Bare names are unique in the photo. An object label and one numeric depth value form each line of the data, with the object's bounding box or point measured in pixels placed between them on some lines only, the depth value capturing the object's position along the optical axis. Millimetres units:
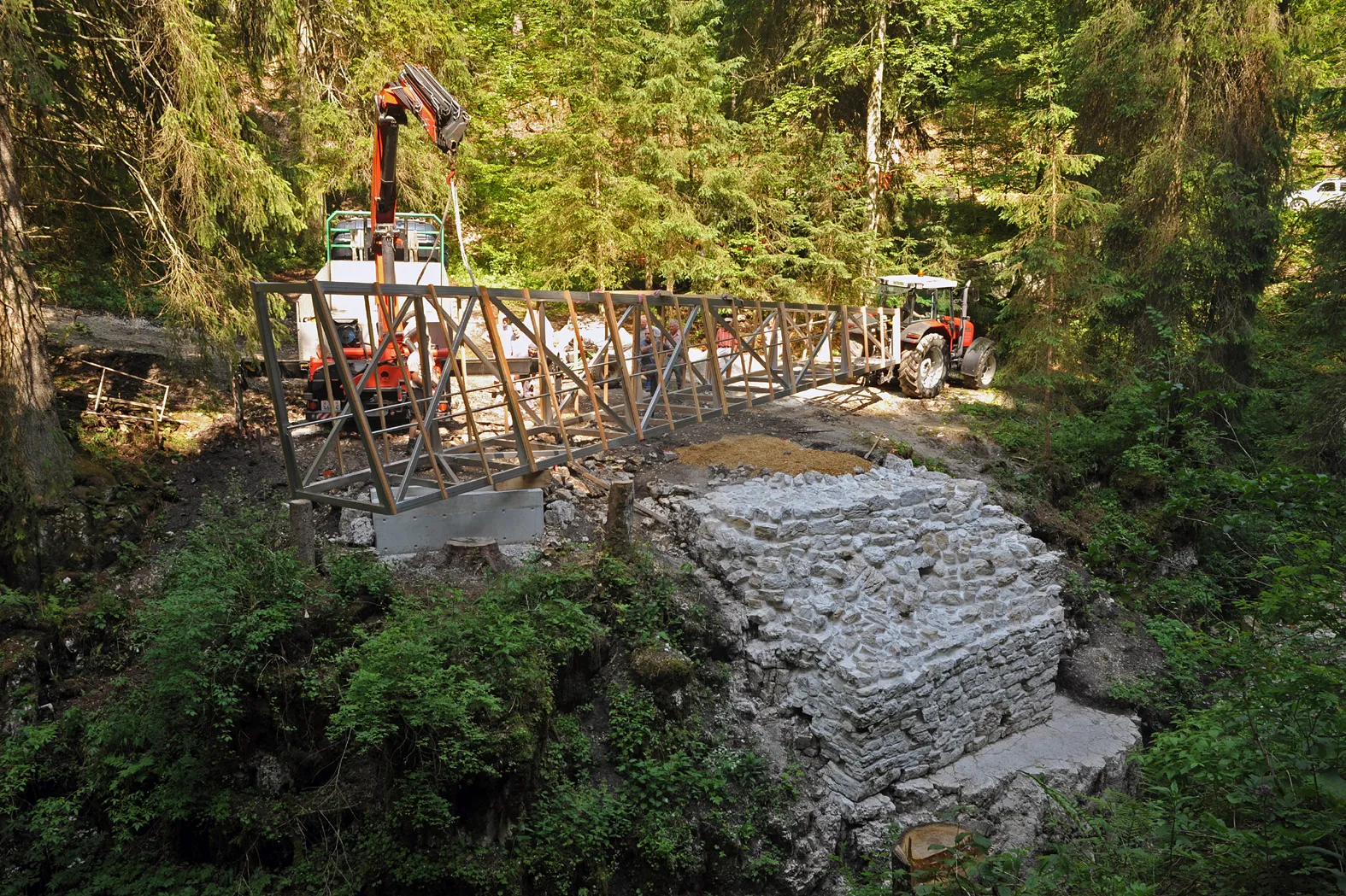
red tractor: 14836
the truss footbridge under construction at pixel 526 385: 6605
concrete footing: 7734
